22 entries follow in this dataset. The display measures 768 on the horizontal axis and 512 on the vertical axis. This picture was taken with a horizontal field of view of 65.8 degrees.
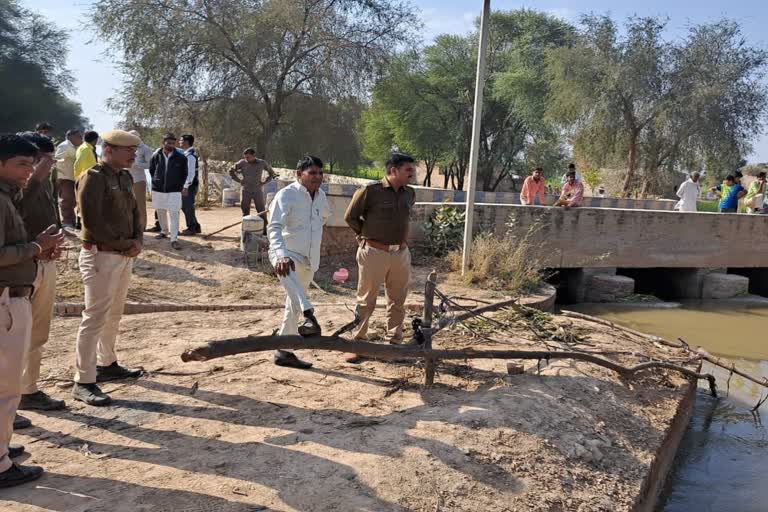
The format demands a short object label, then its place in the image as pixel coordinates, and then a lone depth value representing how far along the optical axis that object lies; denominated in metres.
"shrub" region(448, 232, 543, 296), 9.26
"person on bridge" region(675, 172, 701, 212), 14.08
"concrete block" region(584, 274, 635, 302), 12.36
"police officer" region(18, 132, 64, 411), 3.70
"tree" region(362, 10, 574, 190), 26.44
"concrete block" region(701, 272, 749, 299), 13.56
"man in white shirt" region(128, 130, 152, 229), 8.24
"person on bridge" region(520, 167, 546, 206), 12.59
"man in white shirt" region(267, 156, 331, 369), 4.54
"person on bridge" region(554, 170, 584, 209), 12.35
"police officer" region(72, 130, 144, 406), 3.97
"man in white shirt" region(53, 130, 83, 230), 8.63
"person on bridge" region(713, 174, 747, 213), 14.54
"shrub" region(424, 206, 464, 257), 10.44
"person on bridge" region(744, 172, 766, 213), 14.75
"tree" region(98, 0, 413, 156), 16.36
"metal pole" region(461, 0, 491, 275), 8.51
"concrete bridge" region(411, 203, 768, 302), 11.56
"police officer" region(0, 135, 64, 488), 2.97
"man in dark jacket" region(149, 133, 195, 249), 8.73
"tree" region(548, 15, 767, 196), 20.95
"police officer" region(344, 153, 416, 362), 4.97
